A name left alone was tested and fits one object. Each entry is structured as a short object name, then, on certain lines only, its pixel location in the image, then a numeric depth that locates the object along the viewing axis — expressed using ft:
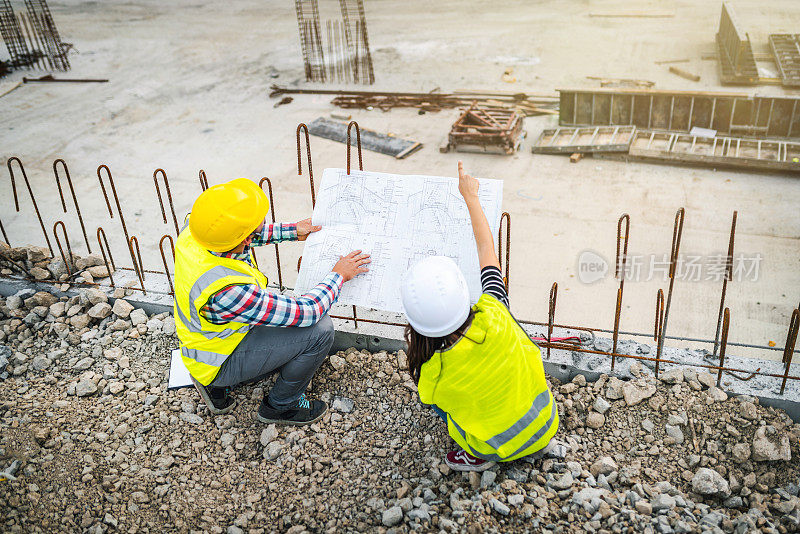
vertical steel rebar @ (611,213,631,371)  11.05
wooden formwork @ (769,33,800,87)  34.40
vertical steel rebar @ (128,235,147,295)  15.60
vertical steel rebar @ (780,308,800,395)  10.70
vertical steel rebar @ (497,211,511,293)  11.82
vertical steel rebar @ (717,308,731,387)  10.83
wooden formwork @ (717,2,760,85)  35.24
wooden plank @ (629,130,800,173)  27.12
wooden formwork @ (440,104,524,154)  30.35
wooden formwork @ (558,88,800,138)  29.58
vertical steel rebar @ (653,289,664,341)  11.36
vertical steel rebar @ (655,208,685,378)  11.70
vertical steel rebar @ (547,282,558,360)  11.59
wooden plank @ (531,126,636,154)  29.22
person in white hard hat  8.83
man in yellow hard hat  10.68
